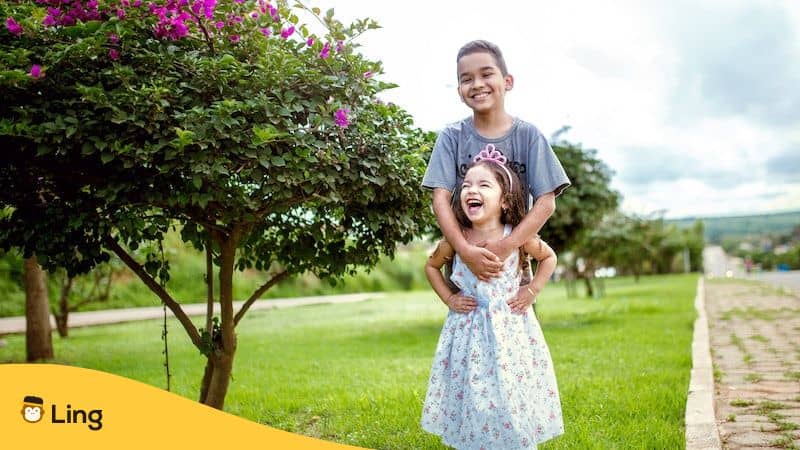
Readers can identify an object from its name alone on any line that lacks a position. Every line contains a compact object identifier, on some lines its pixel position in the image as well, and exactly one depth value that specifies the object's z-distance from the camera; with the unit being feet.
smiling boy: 9.88
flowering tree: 10.69
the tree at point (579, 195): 32.14
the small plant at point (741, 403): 16.56
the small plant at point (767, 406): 15.88
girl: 9.78
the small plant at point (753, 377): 19.65
